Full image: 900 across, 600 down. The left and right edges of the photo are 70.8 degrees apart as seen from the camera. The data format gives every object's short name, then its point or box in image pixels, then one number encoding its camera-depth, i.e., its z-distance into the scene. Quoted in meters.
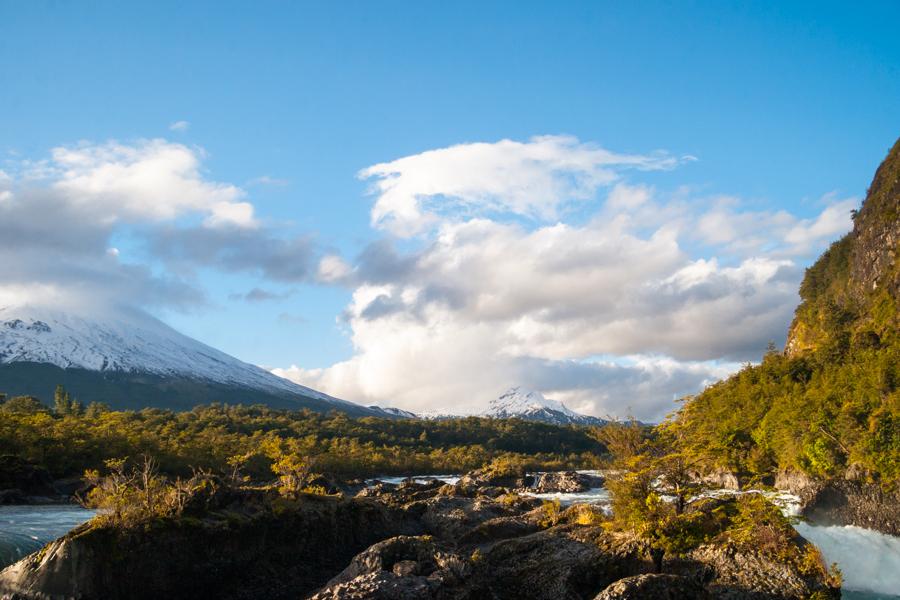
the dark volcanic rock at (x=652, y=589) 18.48
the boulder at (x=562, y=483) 77.04
